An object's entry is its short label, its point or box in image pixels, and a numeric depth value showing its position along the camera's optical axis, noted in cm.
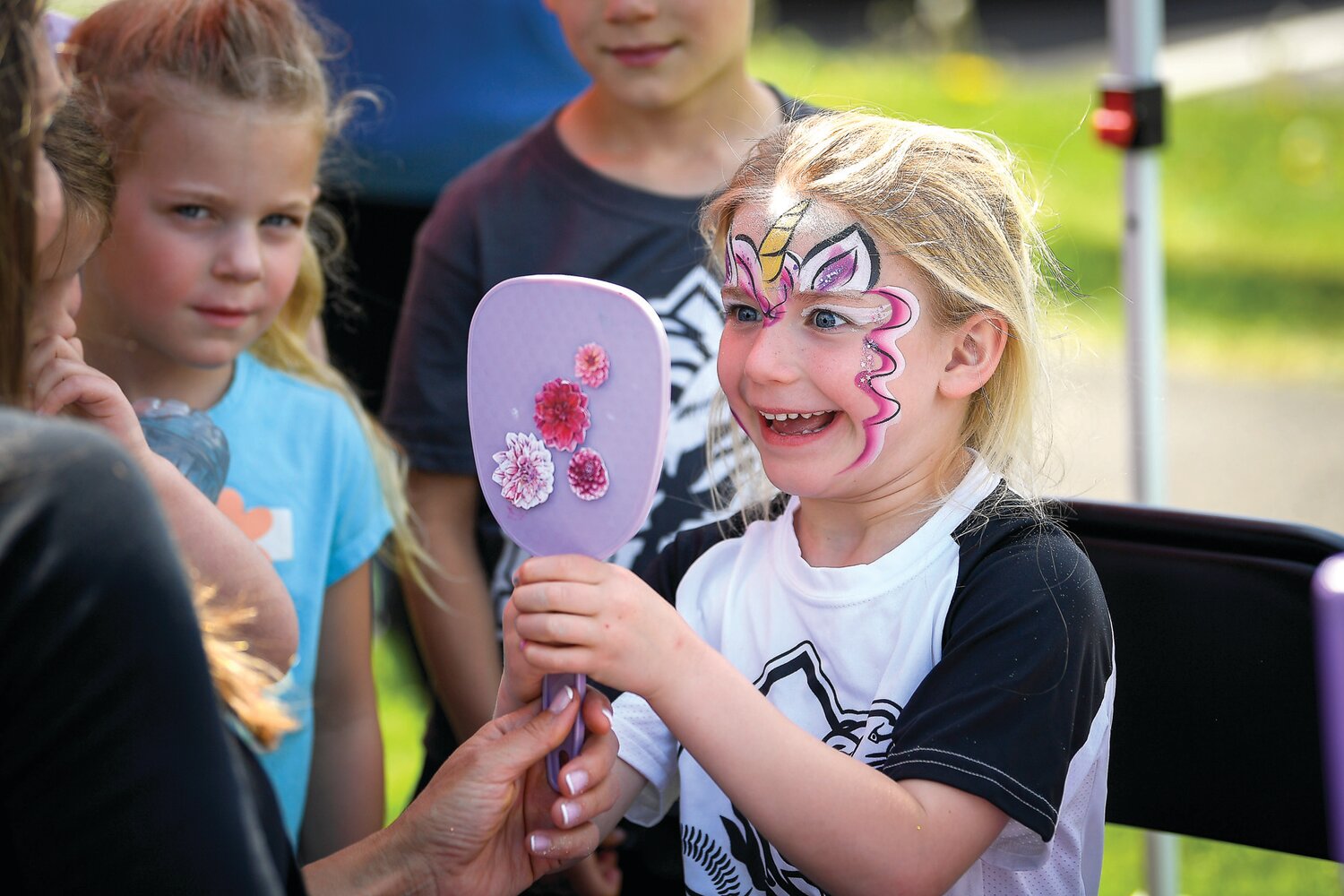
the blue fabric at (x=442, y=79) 262
